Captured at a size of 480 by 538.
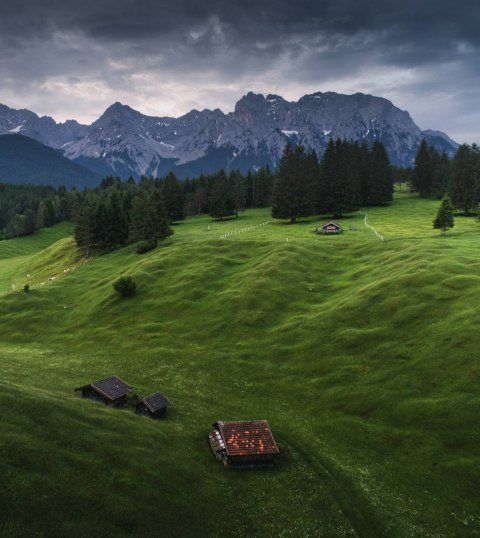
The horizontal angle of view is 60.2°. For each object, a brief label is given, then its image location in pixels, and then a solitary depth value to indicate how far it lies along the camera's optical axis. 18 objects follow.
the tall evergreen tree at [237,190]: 154.25
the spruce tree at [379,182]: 148.00
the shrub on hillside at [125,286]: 73.94
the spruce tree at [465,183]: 125.88
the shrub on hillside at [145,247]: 103.06
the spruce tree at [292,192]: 127.94
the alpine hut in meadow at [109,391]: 40.47
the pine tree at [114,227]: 113.88
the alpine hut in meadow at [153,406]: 38.44
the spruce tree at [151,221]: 106.44
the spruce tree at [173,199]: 149.75
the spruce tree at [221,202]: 146.38
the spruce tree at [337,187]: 130.25
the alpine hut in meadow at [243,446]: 32.69
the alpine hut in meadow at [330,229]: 103.19
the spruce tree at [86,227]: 111.38
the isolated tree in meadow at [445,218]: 91.25
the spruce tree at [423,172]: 162.75
